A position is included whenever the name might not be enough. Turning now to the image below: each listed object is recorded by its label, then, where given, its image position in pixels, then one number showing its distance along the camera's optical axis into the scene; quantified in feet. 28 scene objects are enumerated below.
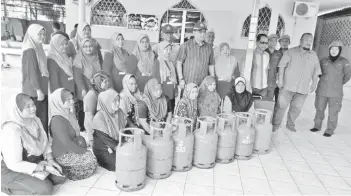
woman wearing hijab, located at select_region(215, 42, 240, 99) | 12.26
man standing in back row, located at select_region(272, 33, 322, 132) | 13.00
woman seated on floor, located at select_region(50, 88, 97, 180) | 7.44
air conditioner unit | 19.72
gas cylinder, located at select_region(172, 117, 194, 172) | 8.36
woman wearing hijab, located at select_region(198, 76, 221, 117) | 10.70
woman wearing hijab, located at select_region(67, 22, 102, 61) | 11.59
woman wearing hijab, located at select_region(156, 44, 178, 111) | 11.61
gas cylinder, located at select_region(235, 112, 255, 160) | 9.83
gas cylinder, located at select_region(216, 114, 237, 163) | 9.34
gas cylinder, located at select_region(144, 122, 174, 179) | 7.83
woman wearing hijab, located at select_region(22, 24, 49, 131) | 8.95
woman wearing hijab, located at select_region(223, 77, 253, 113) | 11.32
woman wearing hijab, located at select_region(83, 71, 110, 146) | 9.79
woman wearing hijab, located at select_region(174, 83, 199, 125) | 9.83
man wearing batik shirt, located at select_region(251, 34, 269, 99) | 13.20
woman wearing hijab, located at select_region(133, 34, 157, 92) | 11.66
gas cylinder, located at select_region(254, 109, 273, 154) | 10.48
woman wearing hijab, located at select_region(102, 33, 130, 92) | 11.58
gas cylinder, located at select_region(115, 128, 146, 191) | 7.11
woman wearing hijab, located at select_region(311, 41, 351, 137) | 13.07
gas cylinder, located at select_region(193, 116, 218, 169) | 8.77
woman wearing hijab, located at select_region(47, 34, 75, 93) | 9.83
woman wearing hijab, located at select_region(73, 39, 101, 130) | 10.67
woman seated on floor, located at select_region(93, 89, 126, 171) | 8.36
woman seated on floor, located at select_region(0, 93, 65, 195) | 6.50
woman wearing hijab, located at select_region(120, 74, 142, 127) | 9.81
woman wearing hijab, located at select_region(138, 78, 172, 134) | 9.36
